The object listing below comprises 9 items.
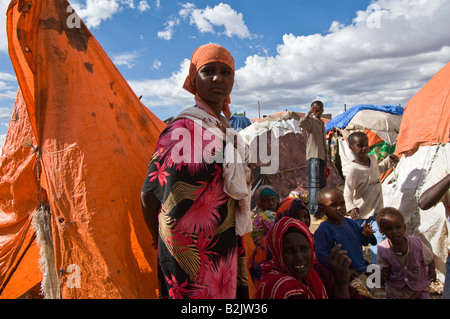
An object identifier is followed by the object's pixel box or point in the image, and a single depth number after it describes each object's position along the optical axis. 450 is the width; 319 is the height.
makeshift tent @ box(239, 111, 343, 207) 8.59
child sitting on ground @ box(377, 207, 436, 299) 2.46
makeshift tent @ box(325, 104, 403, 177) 9.16
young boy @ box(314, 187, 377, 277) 2.45
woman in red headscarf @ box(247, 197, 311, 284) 2.27
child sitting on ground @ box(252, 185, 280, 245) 2.88
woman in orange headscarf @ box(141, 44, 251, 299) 1.36
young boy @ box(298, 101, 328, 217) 6.12
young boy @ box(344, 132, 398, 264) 3.35
